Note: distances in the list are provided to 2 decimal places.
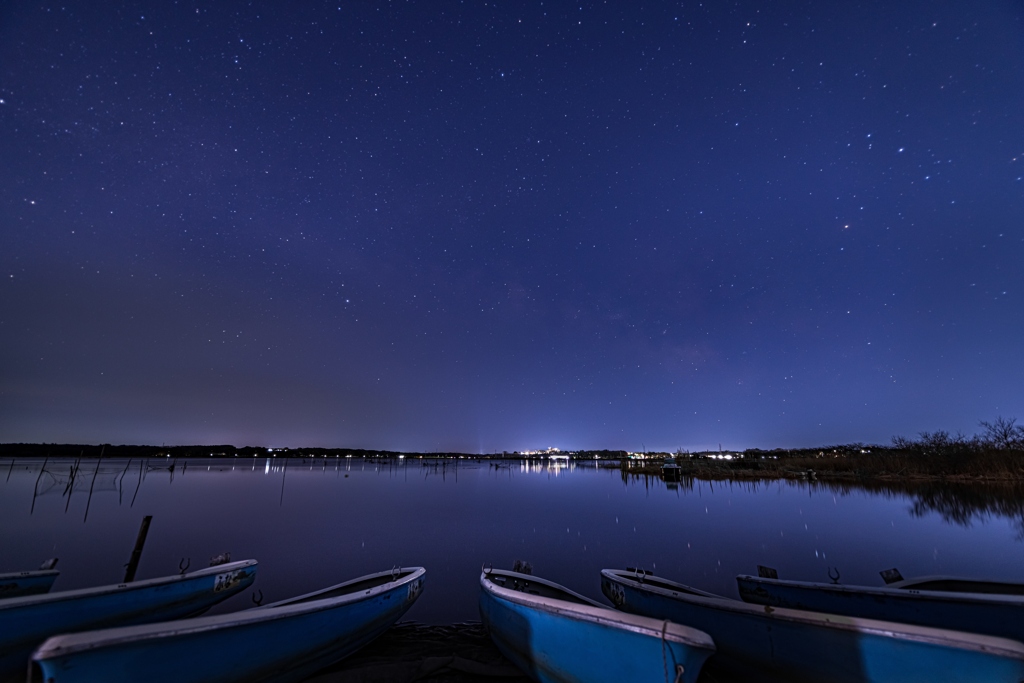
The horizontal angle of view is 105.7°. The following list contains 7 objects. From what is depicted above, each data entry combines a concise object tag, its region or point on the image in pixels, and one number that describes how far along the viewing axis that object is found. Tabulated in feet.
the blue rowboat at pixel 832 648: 12.85
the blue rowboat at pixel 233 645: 12.74
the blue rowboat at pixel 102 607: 18.79
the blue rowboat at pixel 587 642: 13.74
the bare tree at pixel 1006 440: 120.06
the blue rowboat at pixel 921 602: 18.45
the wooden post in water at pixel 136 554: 31.32
